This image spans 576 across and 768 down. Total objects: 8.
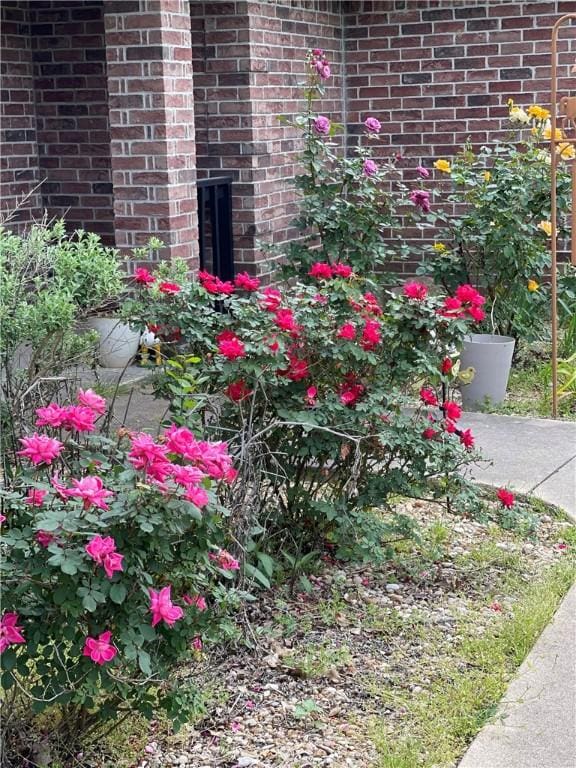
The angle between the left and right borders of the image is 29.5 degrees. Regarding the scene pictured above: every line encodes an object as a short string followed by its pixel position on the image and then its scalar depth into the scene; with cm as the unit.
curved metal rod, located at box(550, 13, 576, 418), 573
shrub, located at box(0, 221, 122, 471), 344
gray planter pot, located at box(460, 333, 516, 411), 608
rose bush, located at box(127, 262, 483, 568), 357
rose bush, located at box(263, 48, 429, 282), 611
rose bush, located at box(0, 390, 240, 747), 237
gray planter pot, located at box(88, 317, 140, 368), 625
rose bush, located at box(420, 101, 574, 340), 641
